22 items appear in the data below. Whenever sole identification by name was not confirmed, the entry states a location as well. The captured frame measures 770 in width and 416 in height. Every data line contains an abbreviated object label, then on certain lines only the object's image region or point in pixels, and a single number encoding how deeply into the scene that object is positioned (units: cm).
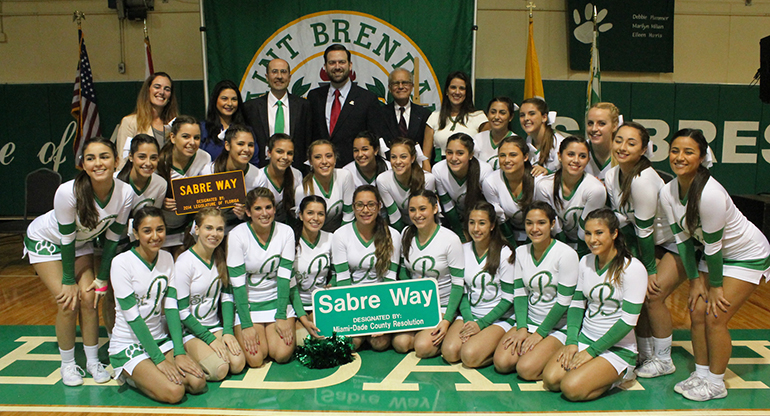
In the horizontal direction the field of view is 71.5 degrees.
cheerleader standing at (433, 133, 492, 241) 354
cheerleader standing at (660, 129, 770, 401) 271
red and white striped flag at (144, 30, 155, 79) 631
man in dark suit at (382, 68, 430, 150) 421
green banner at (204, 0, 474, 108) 585
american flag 635
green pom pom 326
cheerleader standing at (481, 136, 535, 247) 334
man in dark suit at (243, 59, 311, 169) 406
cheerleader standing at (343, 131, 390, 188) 369
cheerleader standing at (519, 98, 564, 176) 368
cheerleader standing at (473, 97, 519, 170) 376
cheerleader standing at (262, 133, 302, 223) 350
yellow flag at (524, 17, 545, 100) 620
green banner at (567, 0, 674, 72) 689
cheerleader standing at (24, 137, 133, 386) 293
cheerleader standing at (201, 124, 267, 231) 345
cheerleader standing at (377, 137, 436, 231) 355
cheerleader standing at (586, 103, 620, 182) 327
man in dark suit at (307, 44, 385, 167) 420
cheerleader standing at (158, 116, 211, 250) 337
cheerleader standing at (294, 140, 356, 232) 358
